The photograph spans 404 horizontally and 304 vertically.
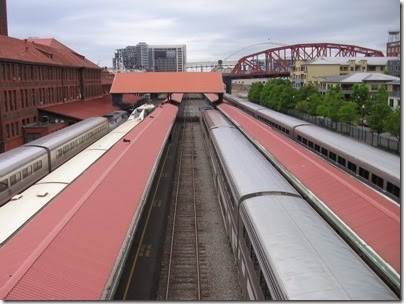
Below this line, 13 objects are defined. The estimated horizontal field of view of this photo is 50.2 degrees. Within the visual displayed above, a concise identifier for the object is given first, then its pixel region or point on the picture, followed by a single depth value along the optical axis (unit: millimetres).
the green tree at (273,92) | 64875
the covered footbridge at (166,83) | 63500
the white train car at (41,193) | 13828
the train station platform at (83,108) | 43609
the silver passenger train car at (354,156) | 15992
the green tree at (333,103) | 44781
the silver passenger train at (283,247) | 7758
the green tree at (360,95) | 52188
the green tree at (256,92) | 81812
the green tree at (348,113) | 42094
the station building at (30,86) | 34344
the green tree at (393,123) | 32000
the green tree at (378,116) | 36312
